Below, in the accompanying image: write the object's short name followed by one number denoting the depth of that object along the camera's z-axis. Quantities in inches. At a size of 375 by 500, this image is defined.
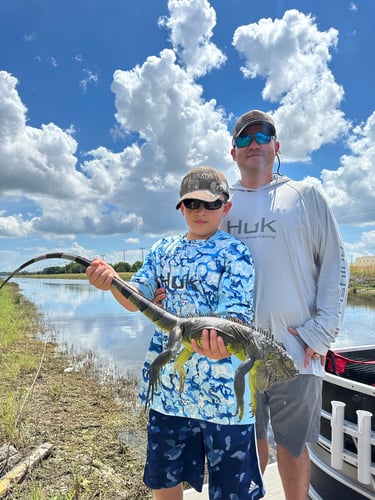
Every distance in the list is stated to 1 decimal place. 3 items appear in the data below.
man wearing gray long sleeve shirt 101.3
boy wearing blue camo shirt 81.3
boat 103.4
